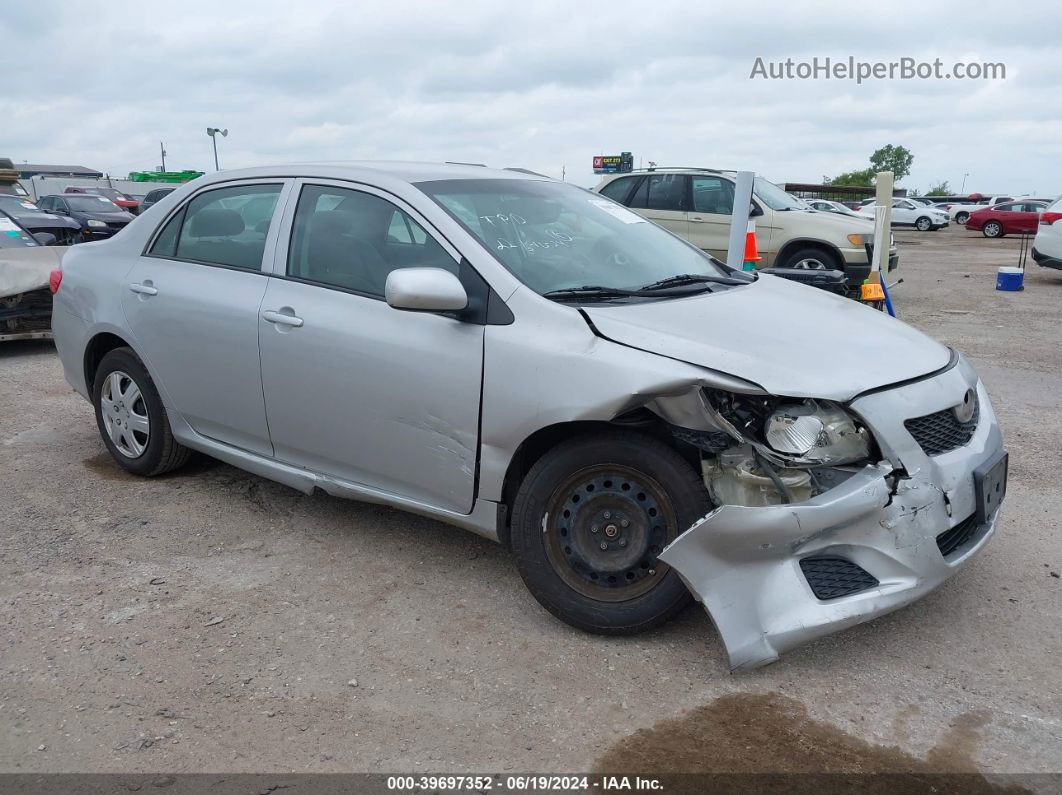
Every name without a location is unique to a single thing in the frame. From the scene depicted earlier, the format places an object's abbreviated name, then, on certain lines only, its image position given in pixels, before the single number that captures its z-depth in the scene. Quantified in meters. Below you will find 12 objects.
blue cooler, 14.05
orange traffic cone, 9.17
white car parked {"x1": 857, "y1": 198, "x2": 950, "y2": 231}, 39.47
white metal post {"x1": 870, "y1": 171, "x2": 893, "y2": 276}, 8.35
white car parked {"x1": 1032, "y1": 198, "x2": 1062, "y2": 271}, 14.29
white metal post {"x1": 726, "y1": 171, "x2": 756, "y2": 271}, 7.59
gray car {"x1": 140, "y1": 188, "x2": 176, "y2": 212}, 31.21
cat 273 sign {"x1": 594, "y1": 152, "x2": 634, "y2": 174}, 55.46
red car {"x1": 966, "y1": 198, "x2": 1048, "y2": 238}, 32.56
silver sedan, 2.95
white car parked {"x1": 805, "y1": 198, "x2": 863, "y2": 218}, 24.25
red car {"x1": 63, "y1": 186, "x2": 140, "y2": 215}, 33.29
